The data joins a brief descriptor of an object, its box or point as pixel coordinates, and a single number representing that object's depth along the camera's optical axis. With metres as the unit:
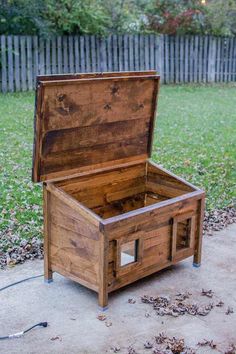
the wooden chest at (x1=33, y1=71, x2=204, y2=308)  3.43
